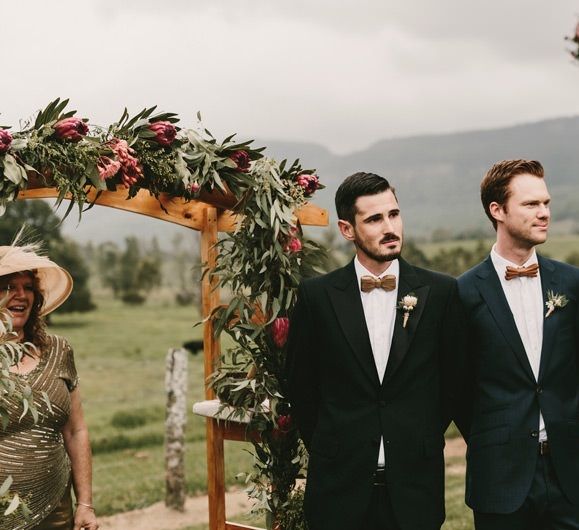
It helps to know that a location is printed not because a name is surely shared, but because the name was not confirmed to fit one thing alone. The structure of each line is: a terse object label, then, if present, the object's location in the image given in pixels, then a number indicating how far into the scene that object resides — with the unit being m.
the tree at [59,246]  26.38
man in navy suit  3.40
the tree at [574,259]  32.91
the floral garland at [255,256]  4.44
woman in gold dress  3.83
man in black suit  3.35
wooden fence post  9.16
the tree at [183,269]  43.62
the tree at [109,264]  42.47
